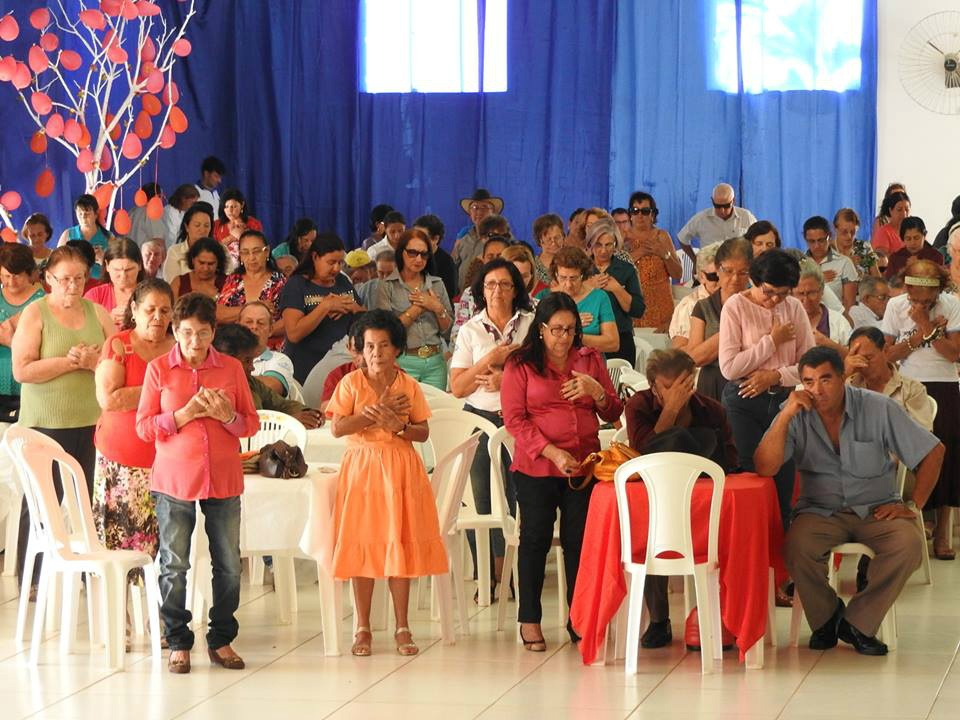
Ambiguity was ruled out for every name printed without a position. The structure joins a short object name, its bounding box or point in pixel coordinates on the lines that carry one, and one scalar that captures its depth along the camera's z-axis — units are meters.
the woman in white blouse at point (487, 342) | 10.74
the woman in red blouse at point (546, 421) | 9.43
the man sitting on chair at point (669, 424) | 9.29
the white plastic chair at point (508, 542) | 10.07
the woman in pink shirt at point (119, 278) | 11.71
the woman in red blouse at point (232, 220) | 17.96
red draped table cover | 8.93
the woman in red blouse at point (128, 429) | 9.08
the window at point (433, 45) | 21.87
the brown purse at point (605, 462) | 9.18
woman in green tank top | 10.23
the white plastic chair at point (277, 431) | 10.86
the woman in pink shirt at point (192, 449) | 8.66
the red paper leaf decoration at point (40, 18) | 17.65
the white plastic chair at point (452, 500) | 9.77
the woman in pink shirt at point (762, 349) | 10.18
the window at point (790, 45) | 20.79
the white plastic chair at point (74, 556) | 8.93
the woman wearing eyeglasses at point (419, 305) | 13.00
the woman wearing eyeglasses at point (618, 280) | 13.81
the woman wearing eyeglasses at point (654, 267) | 17.33
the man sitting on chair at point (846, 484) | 9.28
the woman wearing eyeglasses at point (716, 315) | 10.95
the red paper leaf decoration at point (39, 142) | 17.99
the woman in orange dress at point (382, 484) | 9.25
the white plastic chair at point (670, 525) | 8.81
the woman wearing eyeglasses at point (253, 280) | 13.58
